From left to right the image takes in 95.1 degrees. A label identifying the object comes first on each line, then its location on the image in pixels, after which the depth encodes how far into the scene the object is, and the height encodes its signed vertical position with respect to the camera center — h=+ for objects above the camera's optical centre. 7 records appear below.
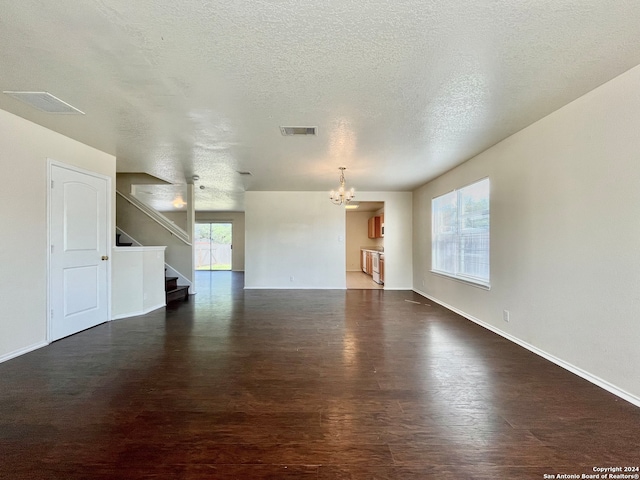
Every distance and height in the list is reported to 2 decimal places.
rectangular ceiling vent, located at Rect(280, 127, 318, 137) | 3.29 +1.29
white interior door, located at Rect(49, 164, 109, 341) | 3.55 -0.11
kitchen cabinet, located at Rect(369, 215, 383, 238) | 9.66 +0.55
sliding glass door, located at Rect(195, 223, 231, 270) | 12.45 -0.13
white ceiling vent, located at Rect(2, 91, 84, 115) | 2.56 +1.31
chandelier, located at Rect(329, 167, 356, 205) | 5.36 +0.89
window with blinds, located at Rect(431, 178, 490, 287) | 4.30 +0.15
